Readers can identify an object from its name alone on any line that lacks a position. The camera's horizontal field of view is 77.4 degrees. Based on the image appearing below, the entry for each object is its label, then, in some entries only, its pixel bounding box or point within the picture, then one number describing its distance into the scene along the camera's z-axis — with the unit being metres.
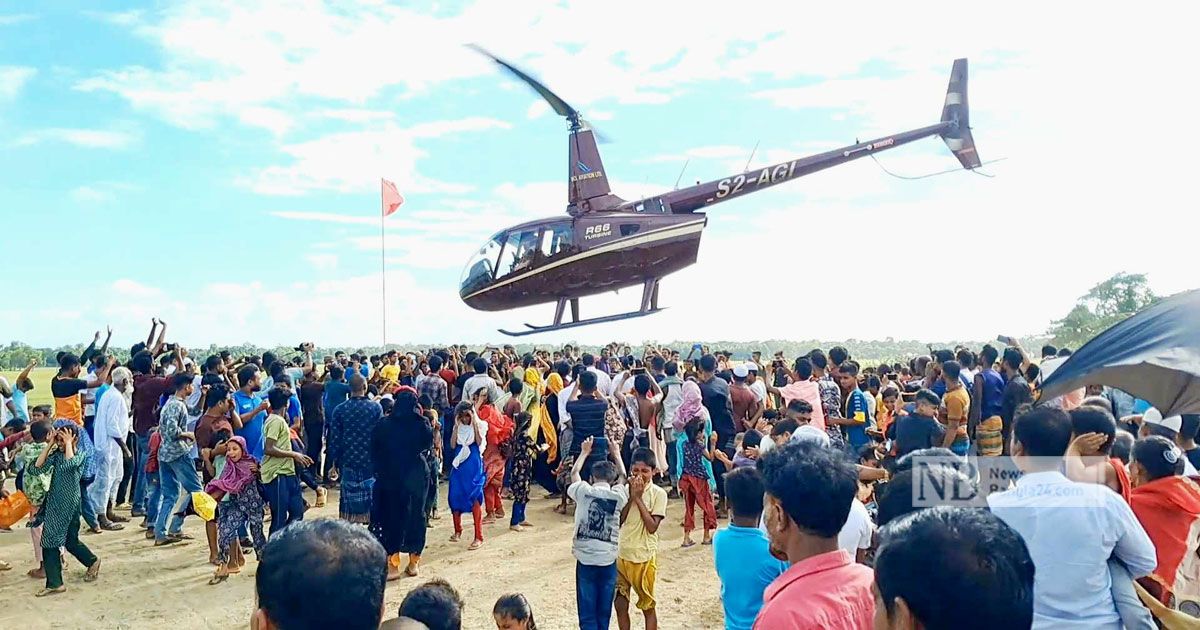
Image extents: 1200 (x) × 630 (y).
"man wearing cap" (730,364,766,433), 8.73
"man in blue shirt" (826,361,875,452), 7.54
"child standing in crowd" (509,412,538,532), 8.68
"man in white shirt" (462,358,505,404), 8.84
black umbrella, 2.44
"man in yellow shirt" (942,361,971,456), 6.62
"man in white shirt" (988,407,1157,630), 2.73
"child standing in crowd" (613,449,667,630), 4.94
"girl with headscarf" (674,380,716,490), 7.89
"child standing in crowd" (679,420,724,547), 7.78
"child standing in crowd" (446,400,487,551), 7.79
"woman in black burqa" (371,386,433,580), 6.57
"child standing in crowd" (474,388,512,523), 8.42
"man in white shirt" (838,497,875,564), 3.30
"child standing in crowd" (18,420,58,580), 6.38
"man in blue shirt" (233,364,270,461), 7.48
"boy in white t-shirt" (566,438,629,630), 4.76
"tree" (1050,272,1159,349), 33.25
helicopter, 14.96
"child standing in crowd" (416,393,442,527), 7.53
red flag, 18.69
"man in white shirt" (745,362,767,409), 9.49
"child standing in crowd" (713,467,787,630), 3.06
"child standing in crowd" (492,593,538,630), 3.49
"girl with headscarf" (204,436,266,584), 6.81
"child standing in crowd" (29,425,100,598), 6.39
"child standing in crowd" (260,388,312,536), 6.82
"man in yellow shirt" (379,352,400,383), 11.51
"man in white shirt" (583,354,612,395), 9.34
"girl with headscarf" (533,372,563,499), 10.19
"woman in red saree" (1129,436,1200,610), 3.47
